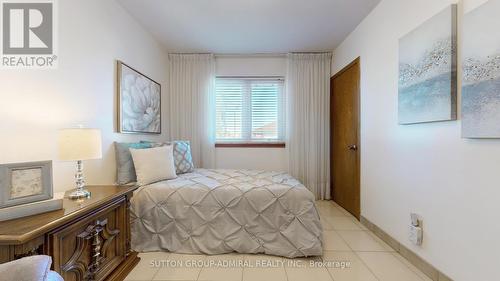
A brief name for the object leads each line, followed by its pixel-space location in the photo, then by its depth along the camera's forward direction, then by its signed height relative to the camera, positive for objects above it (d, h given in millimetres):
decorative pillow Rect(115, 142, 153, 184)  2496 -280
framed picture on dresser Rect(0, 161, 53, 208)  1183 -233
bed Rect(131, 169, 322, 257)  2180 -754
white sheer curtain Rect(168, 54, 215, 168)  4035 +569
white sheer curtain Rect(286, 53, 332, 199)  4035 +434
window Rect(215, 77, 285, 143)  4234 +473
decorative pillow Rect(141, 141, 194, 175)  3023 -257
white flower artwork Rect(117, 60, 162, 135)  2605 +446
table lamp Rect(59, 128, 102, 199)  1576 -63
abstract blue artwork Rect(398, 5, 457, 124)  1642 +511
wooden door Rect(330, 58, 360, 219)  3201 +12
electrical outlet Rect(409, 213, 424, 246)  1954 -760
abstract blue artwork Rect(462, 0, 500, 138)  1327 +379
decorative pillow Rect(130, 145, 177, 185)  2453 -279
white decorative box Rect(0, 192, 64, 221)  1175 -368
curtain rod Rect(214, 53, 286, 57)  4082 +1413
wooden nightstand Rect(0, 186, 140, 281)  1078 -544
